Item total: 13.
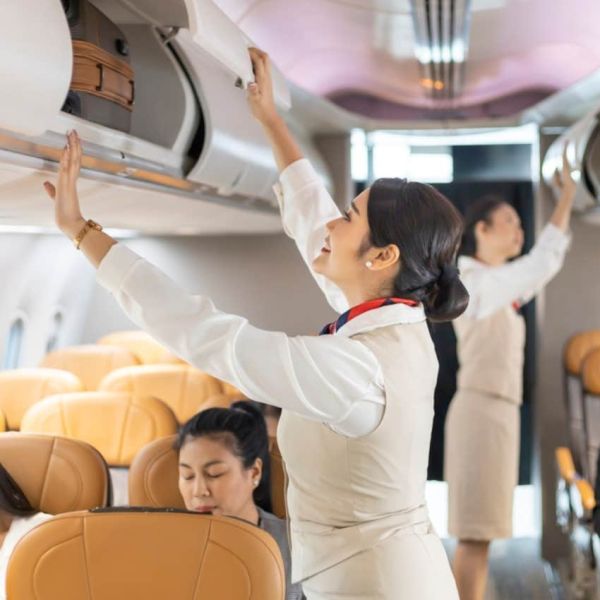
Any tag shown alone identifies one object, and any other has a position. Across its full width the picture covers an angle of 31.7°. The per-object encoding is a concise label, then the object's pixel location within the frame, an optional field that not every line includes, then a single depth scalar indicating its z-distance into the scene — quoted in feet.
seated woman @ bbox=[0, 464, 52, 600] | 10.03
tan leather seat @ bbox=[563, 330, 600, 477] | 23.88
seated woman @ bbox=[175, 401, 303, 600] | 11.12
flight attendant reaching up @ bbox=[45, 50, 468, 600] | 7.39
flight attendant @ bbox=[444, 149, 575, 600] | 18.51
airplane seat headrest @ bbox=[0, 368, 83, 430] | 16.06
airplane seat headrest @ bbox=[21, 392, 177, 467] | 14.11
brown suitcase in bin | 9.44
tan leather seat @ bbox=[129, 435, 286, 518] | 11.55
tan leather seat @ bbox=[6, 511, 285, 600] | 7.86
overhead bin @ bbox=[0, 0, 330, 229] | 7.18
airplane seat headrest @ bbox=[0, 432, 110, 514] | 10.66
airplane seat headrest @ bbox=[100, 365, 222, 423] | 18.60
